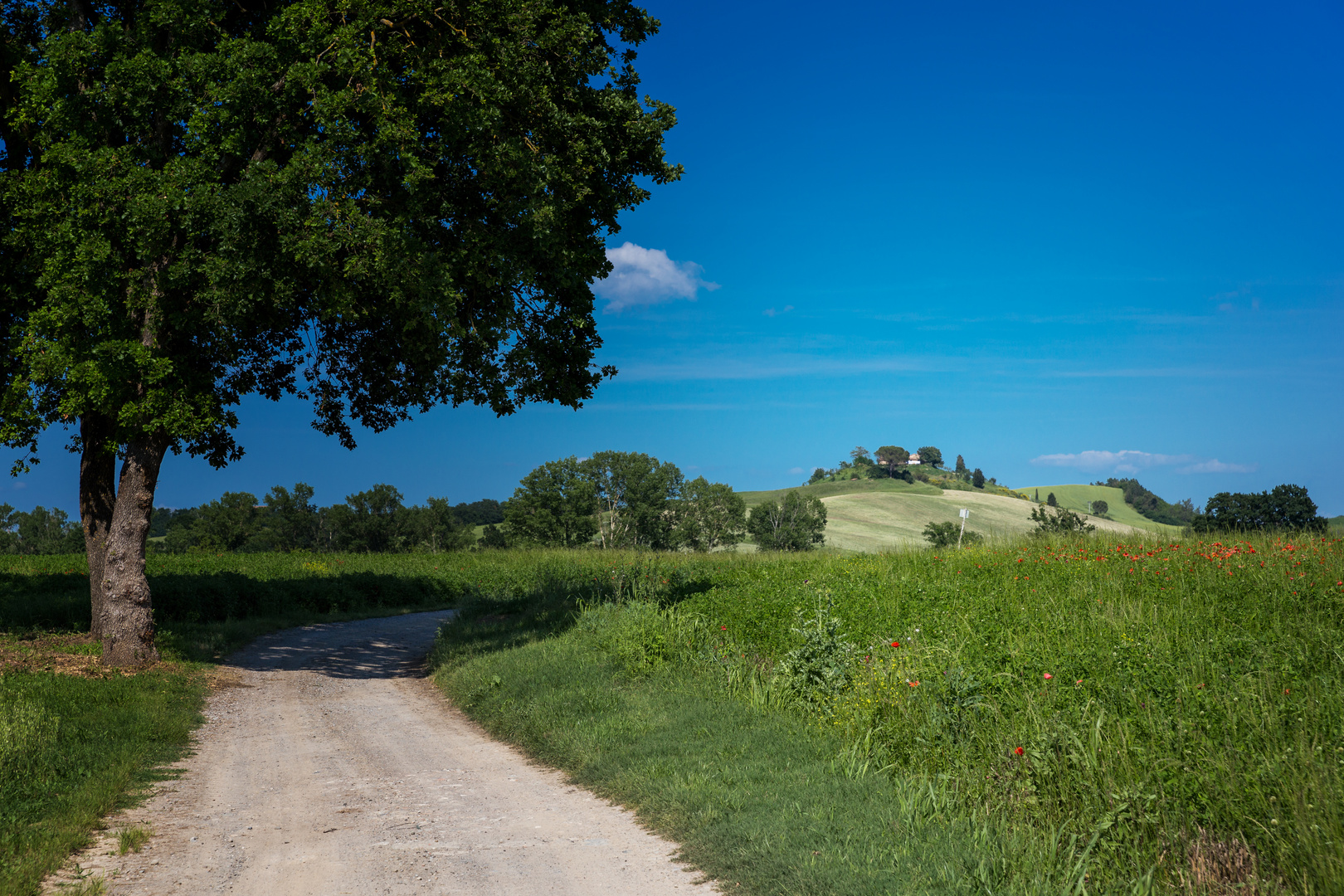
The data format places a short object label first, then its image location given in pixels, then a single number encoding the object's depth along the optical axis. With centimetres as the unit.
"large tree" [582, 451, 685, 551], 7931
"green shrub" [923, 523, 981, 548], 6360
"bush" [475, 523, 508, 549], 8675
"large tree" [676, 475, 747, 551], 8144
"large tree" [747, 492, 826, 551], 7969
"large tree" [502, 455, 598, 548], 7219
